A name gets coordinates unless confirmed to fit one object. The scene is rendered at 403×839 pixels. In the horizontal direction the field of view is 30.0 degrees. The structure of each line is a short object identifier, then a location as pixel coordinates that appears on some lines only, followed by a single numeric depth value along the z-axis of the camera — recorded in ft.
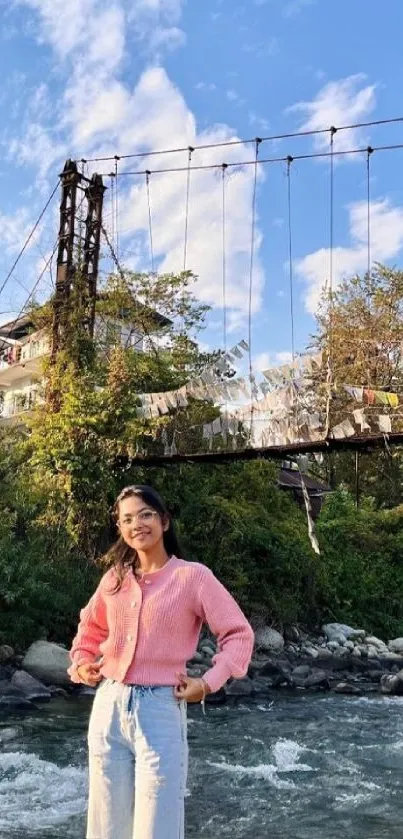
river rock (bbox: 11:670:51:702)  30.14
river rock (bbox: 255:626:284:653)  43.01
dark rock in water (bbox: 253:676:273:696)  34.73
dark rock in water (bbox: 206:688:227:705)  31.65
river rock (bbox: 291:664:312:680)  38.27
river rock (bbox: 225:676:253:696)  33.74
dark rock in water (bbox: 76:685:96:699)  31.89
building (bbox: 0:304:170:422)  54.49
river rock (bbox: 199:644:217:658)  38.55
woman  6.26
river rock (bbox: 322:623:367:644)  47.21
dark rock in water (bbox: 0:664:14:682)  31.67
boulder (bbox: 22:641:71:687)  32.71
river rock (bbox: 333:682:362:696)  36.13
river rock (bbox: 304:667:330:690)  37.11
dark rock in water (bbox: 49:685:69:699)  31.22
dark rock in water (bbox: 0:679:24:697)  29.30
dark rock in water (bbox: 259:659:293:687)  37.05
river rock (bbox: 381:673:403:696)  36.99
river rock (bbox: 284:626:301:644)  46.09
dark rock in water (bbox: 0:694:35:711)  27.94
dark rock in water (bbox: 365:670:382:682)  40.14
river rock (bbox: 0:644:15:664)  33.81
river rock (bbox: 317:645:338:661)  42.42
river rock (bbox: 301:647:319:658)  43.01
